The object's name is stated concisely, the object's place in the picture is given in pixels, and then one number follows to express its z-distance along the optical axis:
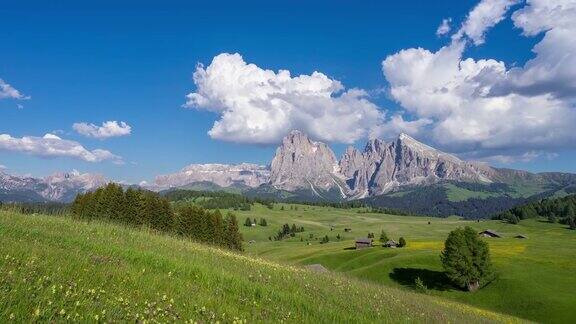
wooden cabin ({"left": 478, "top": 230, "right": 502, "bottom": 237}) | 195.00
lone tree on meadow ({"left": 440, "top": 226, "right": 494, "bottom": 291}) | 87.31
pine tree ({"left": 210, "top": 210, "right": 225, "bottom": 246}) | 92.29
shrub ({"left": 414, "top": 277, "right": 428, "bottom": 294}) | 86.62
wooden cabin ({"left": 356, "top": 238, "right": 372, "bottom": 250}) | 159.38
